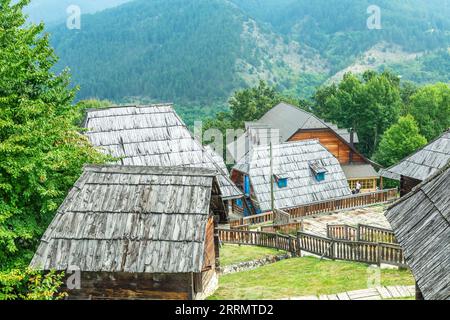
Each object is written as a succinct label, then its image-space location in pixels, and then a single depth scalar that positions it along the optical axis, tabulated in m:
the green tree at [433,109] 54.25
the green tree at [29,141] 13.27
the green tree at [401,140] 47.56
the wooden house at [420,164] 23.94
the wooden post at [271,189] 30.41
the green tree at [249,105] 67.12
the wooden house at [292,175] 32.06
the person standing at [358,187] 39.31
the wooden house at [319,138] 43.41
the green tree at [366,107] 57.47
